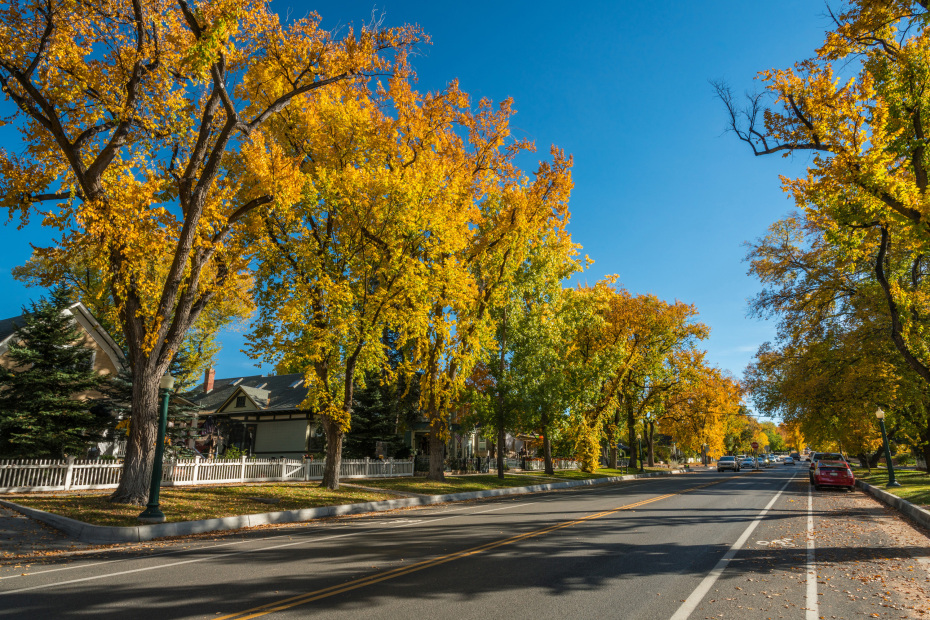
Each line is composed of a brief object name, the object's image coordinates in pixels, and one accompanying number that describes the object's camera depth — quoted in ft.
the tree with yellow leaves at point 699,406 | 152.76
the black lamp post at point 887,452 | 73.91
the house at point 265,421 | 112.68
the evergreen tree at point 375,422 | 109.19
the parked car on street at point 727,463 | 169.07
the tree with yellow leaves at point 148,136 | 41.63
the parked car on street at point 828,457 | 90.39
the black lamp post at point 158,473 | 37.45
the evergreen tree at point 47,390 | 64.54
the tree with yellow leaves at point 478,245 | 70.44
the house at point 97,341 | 86.17
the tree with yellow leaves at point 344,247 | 56.18
